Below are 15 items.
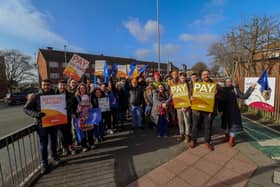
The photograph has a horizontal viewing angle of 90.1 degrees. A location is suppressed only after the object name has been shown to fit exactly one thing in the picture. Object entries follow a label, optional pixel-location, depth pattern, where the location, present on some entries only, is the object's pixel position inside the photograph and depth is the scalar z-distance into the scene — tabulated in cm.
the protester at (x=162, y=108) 412
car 1706
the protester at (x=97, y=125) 394
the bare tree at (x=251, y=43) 1099
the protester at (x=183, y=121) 373
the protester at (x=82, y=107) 345
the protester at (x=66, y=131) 325
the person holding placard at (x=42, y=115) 271
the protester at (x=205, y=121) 335
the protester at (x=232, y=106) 340
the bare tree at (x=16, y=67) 2825
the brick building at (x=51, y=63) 3136
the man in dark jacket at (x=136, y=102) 486
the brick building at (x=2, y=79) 2558
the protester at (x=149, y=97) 466
